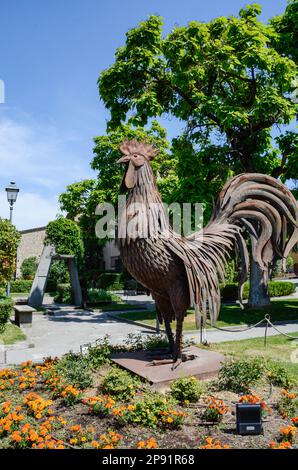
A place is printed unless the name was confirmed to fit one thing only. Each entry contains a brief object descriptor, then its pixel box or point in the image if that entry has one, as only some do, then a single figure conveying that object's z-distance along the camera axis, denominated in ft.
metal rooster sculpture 21.31
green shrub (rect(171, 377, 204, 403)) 19.24
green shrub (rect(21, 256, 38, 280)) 125.49
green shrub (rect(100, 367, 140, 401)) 19.60
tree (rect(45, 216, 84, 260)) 69.10
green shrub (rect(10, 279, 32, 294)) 108.88
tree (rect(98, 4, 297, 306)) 48.39
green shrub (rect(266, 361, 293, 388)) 22.07
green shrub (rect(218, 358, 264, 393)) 21.25
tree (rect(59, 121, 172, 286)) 75.20
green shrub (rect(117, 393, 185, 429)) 16.57
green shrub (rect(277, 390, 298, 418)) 17.93
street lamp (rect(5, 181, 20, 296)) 59.57
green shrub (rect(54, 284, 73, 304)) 84.23
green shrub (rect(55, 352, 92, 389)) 21.56
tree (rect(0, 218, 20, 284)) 54.60
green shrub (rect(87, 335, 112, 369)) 25.08
